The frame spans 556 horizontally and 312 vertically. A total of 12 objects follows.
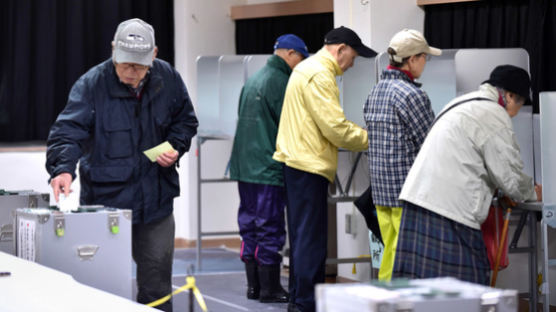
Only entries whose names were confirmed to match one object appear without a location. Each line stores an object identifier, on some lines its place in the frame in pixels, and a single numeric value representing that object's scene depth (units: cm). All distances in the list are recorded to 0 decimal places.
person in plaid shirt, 673
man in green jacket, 921
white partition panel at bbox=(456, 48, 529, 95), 904
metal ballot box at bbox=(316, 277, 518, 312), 275
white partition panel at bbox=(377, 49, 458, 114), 897
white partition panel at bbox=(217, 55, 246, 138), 1123
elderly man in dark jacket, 610
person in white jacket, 571
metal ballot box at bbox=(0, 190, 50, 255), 582
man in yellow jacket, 761
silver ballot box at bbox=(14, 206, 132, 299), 480
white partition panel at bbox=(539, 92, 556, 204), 714
